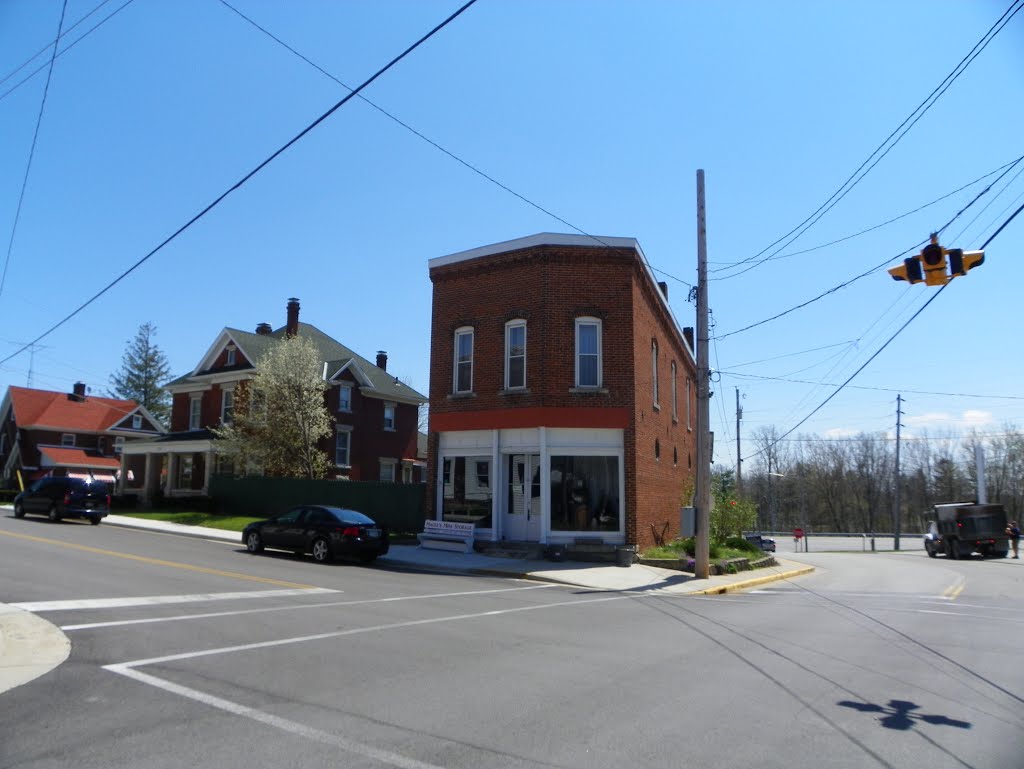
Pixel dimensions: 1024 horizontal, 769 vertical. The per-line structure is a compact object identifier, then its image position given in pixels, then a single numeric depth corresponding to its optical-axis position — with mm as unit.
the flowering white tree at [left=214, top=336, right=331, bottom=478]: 33000
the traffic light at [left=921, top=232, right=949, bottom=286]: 10383
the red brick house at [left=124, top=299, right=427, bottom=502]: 38938
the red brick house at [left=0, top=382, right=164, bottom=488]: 53688
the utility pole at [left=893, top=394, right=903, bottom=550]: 54531
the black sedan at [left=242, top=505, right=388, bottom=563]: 19344
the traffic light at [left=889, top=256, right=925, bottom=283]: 10680
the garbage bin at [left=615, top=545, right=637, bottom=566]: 20281
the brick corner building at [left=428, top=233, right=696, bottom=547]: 21484
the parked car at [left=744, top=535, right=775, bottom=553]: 40756
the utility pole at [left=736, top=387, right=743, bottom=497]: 45375
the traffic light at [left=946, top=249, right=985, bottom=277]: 10094
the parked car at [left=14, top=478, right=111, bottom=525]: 29703
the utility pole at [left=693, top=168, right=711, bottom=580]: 18766
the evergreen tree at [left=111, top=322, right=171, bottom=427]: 83375
